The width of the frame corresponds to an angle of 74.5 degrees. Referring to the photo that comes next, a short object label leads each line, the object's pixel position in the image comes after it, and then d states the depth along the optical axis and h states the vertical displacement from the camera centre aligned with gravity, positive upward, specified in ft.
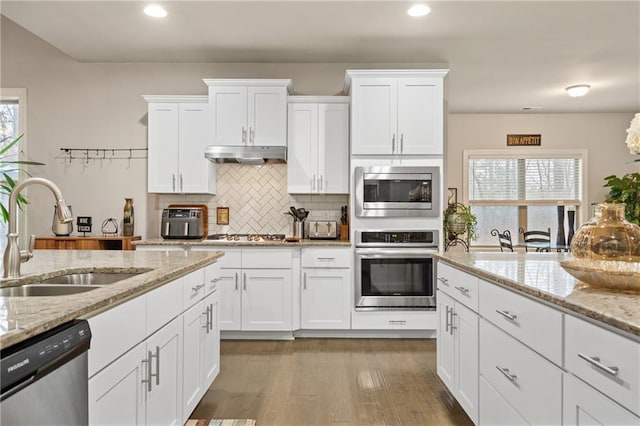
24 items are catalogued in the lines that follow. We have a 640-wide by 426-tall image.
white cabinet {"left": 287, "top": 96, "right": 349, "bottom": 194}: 13.47 +2.50
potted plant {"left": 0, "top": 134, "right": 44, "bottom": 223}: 14.20 +1.85
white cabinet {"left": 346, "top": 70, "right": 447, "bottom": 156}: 12.69 +3.07
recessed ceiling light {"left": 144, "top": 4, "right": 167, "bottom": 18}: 10.97 +5.40
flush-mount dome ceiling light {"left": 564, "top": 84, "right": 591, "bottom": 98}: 18.07 +5.48
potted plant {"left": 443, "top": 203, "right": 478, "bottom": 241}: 13.75 -0.21
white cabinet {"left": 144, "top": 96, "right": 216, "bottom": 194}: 13.62 +2.37
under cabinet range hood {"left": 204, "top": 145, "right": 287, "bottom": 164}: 13.05 +1.93
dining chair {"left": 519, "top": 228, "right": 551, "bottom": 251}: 17.62 -1.17
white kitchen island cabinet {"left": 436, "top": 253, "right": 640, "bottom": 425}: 3.35 -1.33
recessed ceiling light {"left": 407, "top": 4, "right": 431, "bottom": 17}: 10.85 +5.39
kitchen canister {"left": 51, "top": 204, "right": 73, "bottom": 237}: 13.17 -0.50
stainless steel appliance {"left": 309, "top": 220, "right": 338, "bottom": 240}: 13.65 -0.49
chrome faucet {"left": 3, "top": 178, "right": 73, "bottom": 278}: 5.34 -0.15
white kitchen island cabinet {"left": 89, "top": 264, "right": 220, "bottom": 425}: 4.19 -1.80
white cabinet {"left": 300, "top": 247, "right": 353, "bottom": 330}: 12.63 -2.22
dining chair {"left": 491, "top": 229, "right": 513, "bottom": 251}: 19.55 -1.07
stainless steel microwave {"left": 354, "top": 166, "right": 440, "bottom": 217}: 12.66 +0.74
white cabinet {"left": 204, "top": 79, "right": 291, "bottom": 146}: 13.19 +3.19
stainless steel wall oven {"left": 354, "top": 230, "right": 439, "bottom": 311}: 12.51 -1.85
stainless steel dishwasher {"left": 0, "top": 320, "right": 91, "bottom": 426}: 2.91 -1.28
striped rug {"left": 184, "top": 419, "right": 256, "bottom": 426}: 7.52 -3.75
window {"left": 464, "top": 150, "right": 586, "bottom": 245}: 24.19 +1.57
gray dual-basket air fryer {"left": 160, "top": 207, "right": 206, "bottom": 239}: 13.38 -0.29
